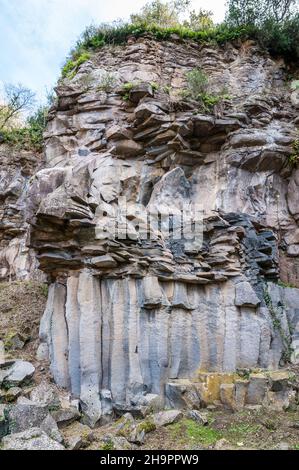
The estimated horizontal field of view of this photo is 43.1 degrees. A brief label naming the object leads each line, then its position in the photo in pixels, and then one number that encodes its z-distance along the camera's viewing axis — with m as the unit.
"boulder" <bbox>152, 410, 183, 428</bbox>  6.63
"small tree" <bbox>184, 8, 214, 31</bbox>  14.78
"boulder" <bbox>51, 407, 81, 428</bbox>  6.65
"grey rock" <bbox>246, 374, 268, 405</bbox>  7.27
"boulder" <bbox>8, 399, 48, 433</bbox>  6.08
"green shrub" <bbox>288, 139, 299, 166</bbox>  11.07
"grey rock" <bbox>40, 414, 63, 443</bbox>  5.84
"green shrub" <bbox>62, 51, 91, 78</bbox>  12.98
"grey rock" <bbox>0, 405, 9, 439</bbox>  5.84
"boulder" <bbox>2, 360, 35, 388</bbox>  7.45
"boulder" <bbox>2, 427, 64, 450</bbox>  5.32
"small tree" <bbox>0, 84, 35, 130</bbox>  17.38
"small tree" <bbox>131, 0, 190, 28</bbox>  14.49
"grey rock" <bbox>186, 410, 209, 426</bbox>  6.65
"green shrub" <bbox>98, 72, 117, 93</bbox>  11.85
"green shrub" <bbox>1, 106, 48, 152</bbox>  15.60
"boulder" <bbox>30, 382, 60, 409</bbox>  6.98
